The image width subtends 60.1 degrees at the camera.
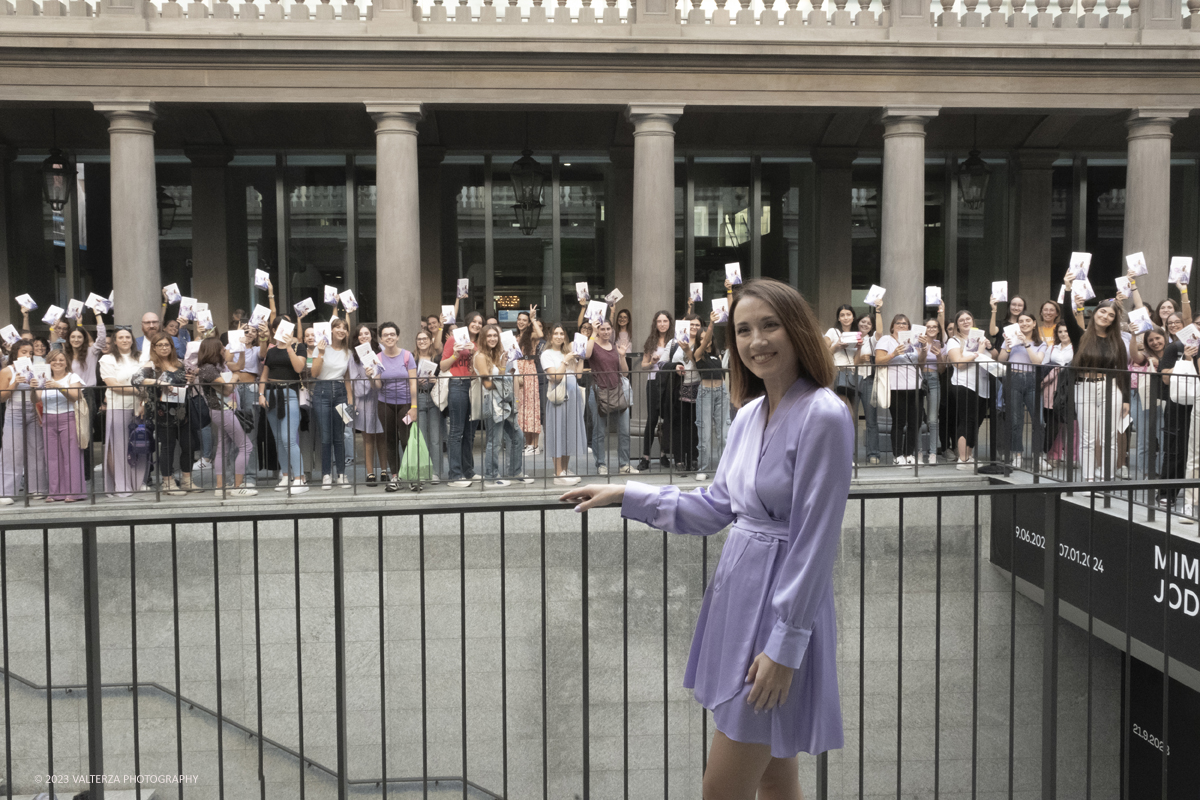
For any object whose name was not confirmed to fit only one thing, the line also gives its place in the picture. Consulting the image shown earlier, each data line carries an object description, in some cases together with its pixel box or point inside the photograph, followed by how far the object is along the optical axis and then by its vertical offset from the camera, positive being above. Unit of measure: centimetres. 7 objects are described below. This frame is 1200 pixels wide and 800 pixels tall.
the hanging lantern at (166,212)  1983 +255
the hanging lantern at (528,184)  1828 +290
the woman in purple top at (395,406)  1143 -69
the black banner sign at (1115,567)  893 -223
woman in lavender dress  294 -66
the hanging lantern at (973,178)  1734 +279
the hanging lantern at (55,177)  1662 +271
